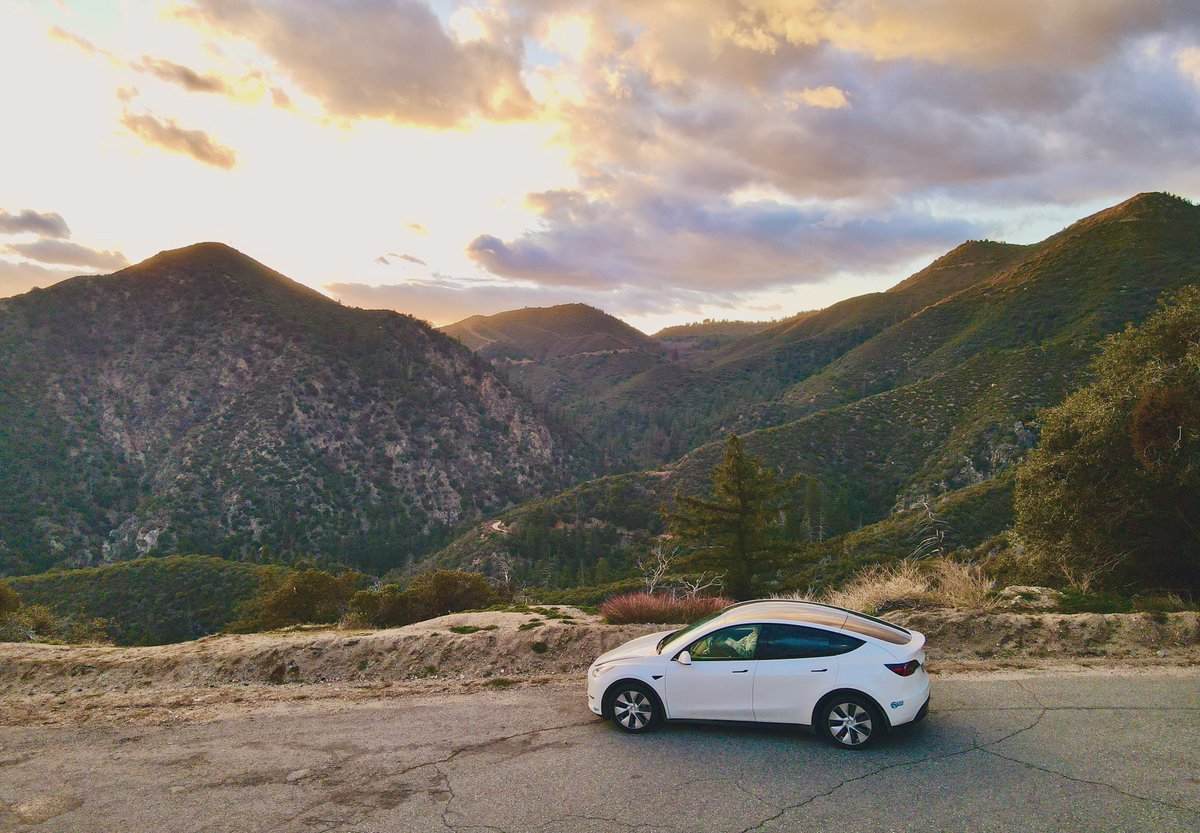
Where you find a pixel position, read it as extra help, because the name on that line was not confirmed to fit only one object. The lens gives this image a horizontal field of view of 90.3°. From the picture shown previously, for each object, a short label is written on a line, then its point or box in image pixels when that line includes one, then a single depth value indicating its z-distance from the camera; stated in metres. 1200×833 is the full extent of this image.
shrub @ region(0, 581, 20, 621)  20.16
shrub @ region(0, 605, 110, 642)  17.50
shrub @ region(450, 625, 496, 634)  12.94
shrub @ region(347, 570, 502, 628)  19.78
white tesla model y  6.60
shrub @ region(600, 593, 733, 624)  12.55
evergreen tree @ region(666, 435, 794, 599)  25.66
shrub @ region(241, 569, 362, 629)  33.53
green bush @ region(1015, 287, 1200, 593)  12.90
